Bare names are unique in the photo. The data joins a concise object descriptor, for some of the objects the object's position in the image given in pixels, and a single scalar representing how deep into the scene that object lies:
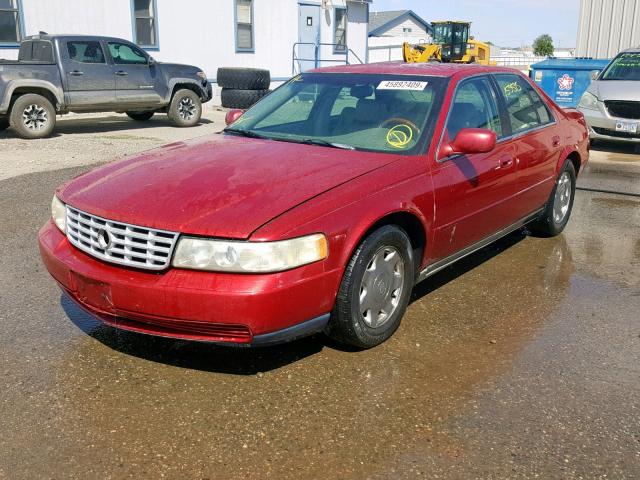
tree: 83.79
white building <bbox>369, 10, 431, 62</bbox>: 55.41
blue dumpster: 14.91
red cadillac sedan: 3.04
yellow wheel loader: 27.44
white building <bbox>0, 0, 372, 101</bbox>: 15.26
